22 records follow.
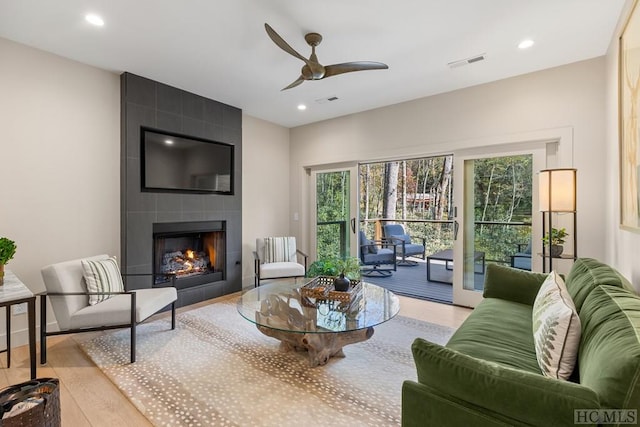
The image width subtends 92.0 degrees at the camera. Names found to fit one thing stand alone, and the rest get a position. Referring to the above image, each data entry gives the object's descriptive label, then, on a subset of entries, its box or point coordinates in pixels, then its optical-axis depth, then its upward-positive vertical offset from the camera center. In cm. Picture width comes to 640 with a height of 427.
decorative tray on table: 259 -69
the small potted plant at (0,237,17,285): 231 -30
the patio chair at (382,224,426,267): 643 -65
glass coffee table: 218 -79
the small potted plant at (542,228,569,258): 293 -29
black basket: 148 -98
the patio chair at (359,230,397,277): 549 -83
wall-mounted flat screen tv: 363 +63
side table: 203 -59
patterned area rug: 185 -120
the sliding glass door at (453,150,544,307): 348 -3
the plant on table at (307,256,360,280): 322 -60
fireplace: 382 -54
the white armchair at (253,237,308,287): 415 -71
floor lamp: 269 +18
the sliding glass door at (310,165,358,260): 498 +0
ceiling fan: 252 +119
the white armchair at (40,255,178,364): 243 -78
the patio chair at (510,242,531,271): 349 -53
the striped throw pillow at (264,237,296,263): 459 -57
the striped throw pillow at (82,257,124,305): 264 -58
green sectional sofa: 92 -58
